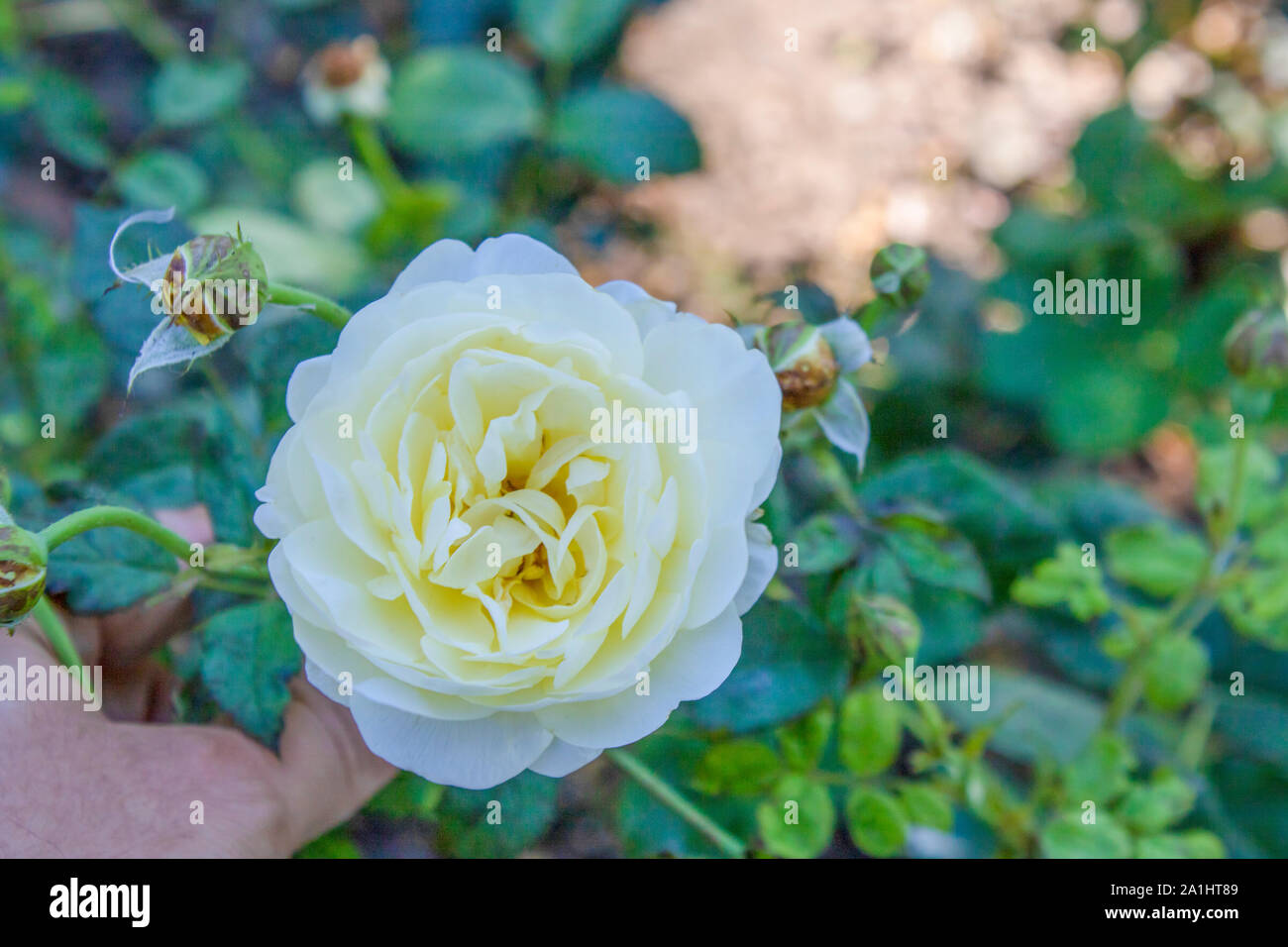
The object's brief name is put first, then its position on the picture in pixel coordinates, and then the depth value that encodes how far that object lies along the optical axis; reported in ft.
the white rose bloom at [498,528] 1.08
